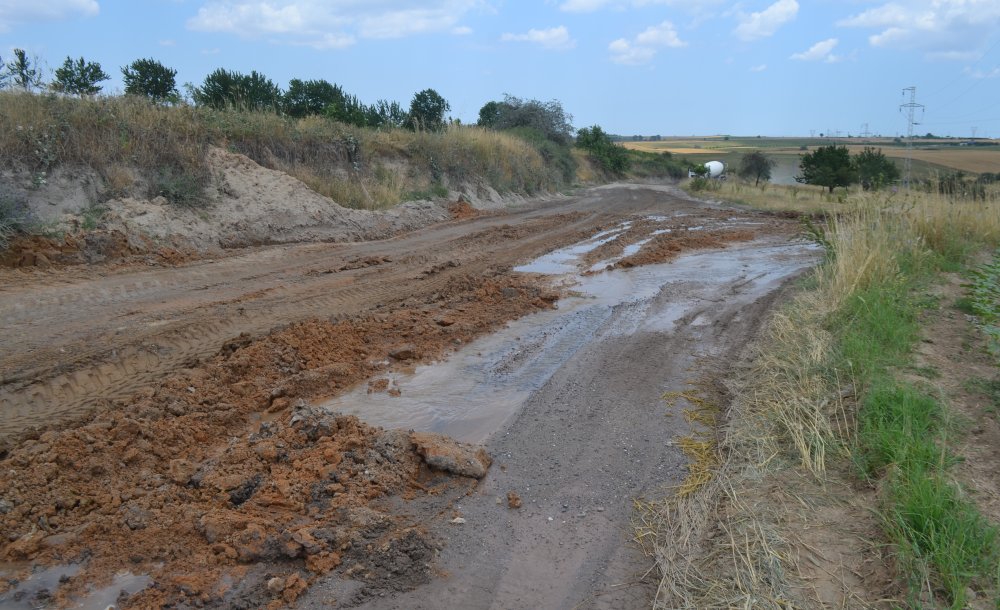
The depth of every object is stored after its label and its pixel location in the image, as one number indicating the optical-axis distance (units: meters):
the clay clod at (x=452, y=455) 4.33
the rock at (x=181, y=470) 4.06
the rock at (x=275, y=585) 3.12
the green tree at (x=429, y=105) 31.57
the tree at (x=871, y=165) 34.31
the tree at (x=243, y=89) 21.58
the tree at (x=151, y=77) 20.69
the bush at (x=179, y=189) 11.30
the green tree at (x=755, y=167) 53.95
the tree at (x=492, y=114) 44.84
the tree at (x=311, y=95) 24.33
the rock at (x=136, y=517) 3.56
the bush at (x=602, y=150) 51.88
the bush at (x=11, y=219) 8.77
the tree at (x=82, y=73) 16.57
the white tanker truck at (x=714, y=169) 55.37
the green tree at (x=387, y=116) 23.49
